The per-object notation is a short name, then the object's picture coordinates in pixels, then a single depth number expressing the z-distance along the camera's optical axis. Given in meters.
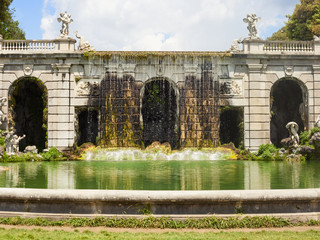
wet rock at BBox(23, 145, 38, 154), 23.31
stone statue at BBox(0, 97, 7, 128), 24.25
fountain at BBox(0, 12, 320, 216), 19.51
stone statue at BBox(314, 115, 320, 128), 23.26
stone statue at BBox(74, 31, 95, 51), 25.56
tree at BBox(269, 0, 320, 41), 35.71
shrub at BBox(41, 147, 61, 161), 22.85
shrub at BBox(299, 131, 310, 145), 23.50
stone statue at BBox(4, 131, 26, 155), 21.94
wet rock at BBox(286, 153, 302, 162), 21.65
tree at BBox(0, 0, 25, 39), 31.08
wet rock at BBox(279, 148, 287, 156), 22.70
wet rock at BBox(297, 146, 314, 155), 21.91
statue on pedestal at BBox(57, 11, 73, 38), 25.66
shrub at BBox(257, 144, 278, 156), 23.18
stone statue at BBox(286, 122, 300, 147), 22.81
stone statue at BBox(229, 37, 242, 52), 25.80
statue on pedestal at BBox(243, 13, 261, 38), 25.83
